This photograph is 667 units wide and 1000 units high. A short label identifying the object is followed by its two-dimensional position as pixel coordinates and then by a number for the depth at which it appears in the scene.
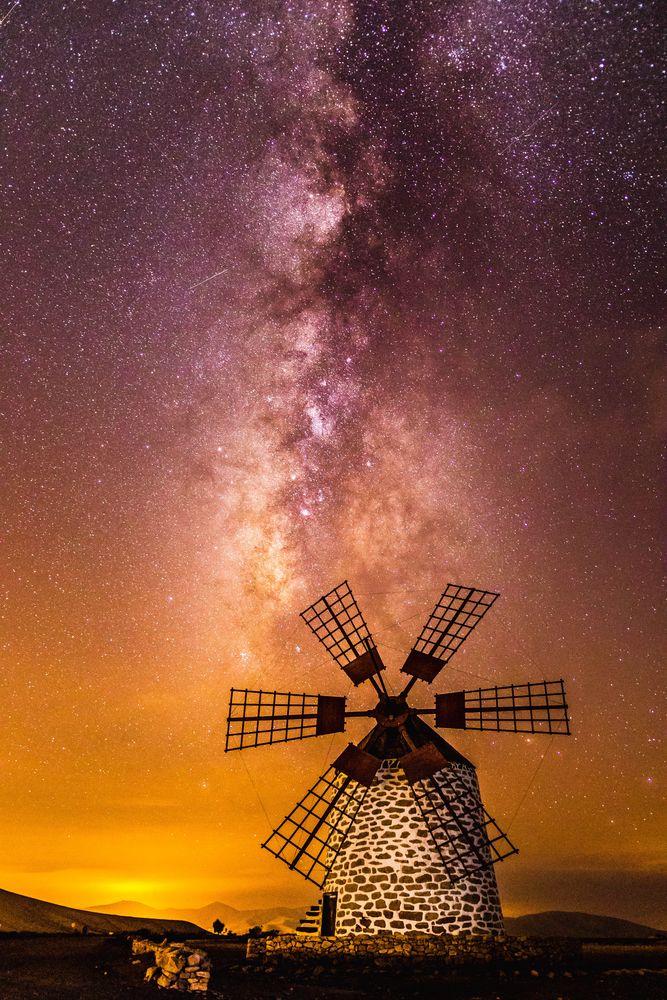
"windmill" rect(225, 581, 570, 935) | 21.59
